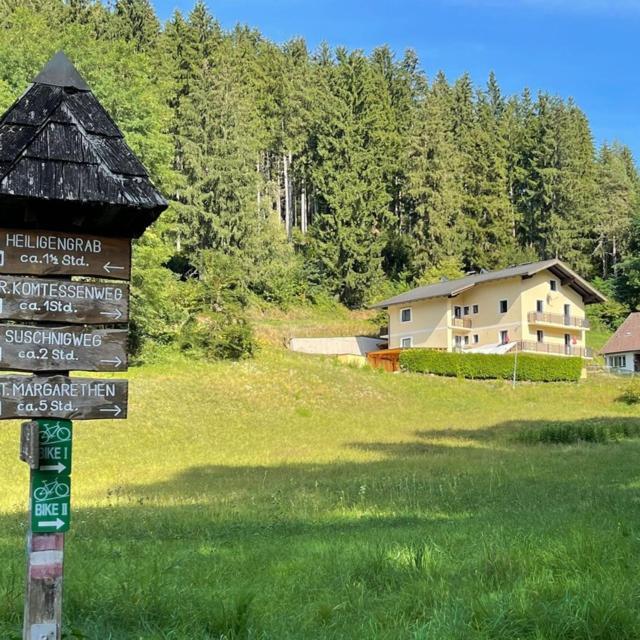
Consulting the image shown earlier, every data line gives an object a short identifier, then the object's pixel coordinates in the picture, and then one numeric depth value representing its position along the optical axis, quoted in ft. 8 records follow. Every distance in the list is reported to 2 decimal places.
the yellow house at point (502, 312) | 179.01
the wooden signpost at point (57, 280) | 14.66
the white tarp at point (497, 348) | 171.94
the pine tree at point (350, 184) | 217.97
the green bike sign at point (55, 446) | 14.89
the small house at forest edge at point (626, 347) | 194.29
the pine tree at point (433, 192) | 235.40
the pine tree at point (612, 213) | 271.49
